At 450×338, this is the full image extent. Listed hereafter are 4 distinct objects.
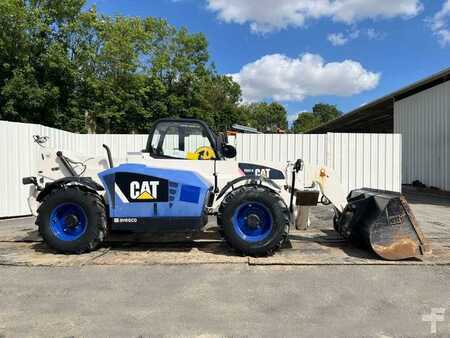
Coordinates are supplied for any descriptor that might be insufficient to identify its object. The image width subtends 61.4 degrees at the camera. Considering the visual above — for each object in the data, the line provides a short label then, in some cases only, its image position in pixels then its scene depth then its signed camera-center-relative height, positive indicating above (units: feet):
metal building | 52.90 +5.24
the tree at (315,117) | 284.41 +36.69
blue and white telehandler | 18.60 -2.08
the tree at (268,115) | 228.22 +28.38
